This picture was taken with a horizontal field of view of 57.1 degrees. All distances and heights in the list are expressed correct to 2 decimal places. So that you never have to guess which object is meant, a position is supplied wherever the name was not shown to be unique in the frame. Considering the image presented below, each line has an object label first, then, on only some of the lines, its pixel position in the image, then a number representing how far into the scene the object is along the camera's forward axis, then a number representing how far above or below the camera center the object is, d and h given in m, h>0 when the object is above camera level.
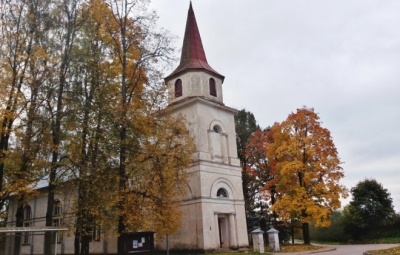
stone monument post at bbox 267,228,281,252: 25.76 -0.62
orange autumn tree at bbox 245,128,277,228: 37.72 +6.85
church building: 25.06 +4.78
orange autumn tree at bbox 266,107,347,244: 28.50 +4.51
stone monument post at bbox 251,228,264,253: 24.08 -0.55
